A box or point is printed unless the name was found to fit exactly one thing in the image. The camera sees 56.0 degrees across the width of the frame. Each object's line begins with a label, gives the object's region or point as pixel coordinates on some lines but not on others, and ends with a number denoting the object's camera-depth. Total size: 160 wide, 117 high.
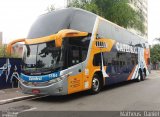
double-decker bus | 6.17
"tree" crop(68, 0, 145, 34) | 15.61
